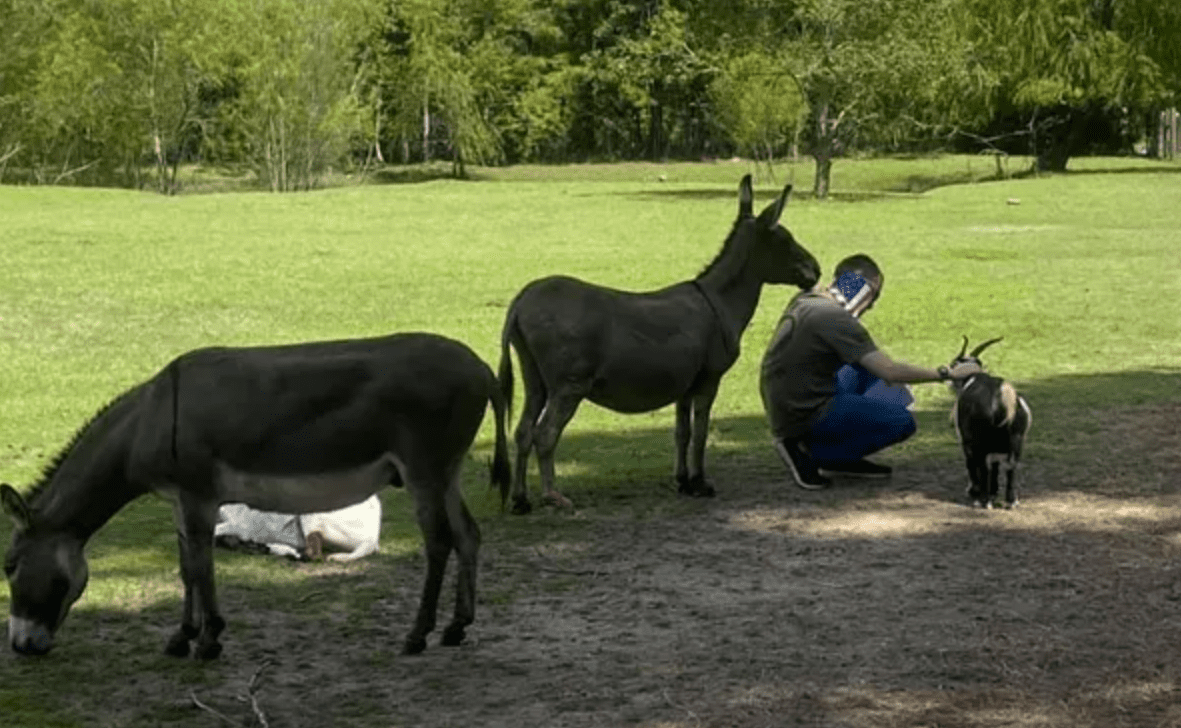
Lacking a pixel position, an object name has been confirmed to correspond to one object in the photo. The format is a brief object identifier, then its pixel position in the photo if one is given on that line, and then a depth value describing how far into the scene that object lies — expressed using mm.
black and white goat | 9680
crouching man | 10664
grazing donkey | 7090
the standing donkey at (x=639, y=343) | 10039
